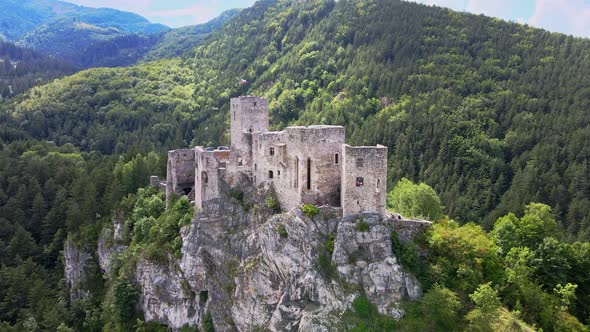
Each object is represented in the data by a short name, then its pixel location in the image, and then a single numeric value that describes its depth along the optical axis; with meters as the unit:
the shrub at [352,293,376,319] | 47.25
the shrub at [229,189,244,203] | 59.88
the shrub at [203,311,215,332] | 57.56
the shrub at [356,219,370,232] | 49.44
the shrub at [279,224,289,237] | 51.93
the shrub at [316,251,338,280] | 49.47
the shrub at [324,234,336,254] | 50.34
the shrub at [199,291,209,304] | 59.72
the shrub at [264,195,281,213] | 55.84
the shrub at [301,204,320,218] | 51.00
